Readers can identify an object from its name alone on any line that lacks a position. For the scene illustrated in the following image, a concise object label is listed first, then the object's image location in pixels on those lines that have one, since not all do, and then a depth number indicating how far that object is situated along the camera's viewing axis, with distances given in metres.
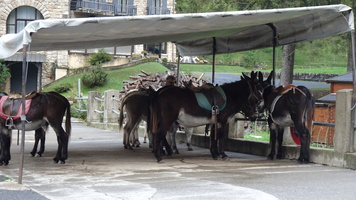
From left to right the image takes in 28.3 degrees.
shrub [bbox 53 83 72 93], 45.67
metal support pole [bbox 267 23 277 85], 18.04
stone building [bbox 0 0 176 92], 53.81
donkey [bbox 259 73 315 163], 15.21
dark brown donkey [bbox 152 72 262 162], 15.64
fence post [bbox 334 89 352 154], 14.60
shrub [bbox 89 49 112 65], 54.62
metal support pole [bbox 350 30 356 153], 14.60
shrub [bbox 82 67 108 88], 46.56
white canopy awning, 13.39
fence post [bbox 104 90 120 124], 27.24
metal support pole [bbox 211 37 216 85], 20.85
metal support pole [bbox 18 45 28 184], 12.33
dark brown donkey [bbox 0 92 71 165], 14.67
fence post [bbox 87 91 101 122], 29.53
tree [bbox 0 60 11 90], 48.16
